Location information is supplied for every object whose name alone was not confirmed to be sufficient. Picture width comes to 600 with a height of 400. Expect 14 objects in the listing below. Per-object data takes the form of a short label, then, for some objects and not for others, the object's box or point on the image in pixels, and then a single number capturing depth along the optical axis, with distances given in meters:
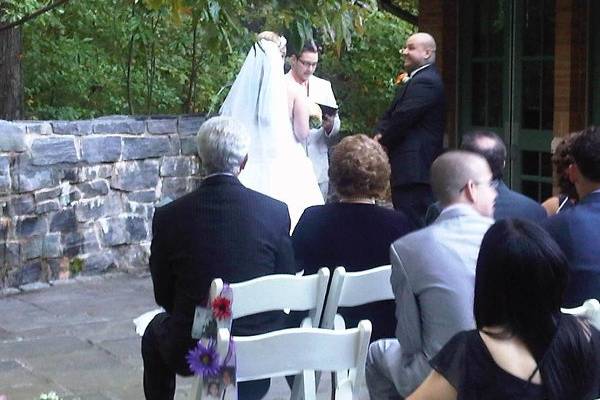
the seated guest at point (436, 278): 3.62
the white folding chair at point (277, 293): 3.98
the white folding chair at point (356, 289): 4.22
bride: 7.84
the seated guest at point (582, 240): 4.07
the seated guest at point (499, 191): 4.73
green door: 9.00
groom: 7.60
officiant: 7.91
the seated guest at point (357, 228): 4.59
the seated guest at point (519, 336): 2.66
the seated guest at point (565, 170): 4.57
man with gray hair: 4.27
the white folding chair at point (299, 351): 3.49
